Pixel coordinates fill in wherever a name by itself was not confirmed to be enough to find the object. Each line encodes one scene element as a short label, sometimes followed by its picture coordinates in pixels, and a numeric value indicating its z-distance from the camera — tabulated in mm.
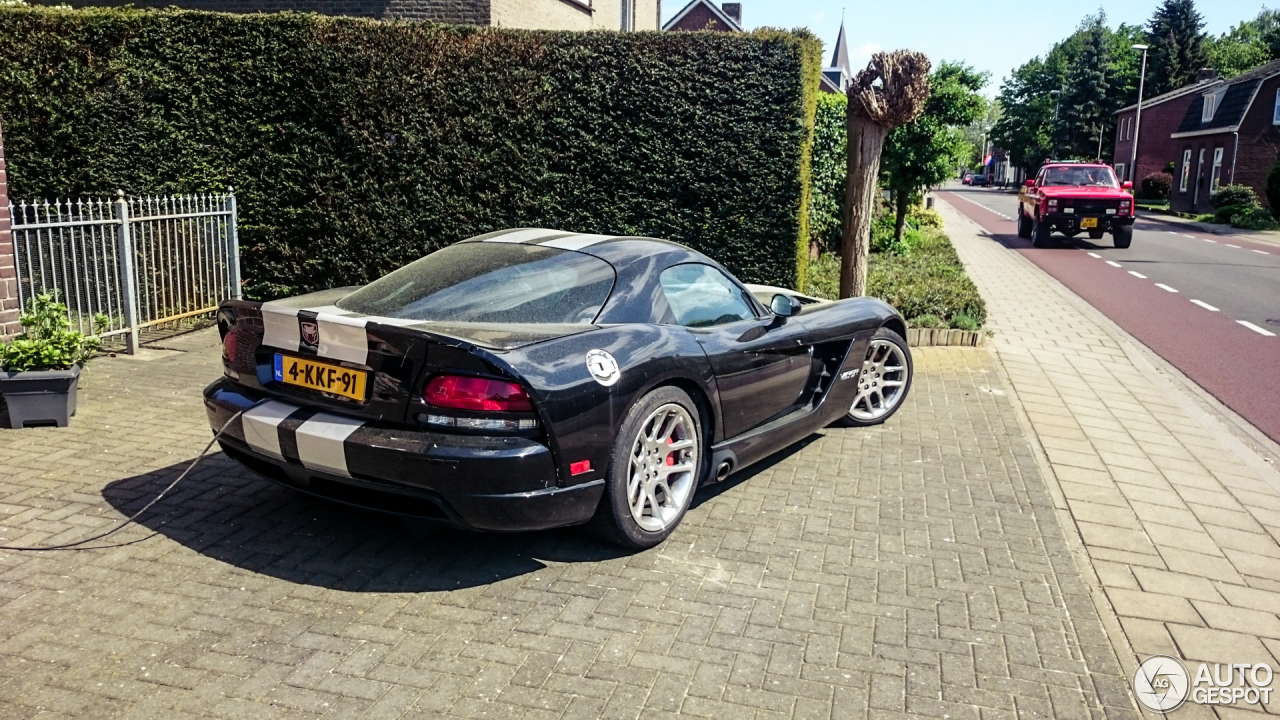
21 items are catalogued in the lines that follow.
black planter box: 5641
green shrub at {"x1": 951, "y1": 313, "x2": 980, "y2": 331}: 9398
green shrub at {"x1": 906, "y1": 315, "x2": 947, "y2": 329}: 9414
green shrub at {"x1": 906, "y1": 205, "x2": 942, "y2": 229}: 21641
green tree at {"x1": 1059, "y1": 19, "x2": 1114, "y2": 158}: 72750
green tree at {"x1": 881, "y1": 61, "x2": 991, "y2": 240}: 16266
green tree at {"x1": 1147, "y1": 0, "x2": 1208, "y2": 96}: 73312
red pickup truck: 21797
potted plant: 5656
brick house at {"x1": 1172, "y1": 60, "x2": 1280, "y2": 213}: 40750
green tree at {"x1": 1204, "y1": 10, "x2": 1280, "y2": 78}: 75688
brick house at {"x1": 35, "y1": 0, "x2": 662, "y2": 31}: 12648
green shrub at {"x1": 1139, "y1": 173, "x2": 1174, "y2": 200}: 50406
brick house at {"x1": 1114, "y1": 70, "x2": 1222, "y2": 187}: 54250
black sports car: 3590
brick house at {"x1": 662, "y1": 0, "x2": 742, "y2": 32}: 43438
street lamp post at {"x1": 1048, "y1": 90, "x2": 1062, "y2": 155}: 75838
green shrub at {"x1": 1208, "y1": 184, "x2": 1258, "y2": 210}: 35000
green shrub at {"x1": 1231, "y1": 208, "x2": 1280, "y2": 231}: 31219
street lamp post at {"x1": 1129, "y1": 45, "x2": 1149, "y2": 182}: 55684
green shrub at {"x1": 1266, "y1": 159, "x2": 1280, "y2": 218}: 31031
